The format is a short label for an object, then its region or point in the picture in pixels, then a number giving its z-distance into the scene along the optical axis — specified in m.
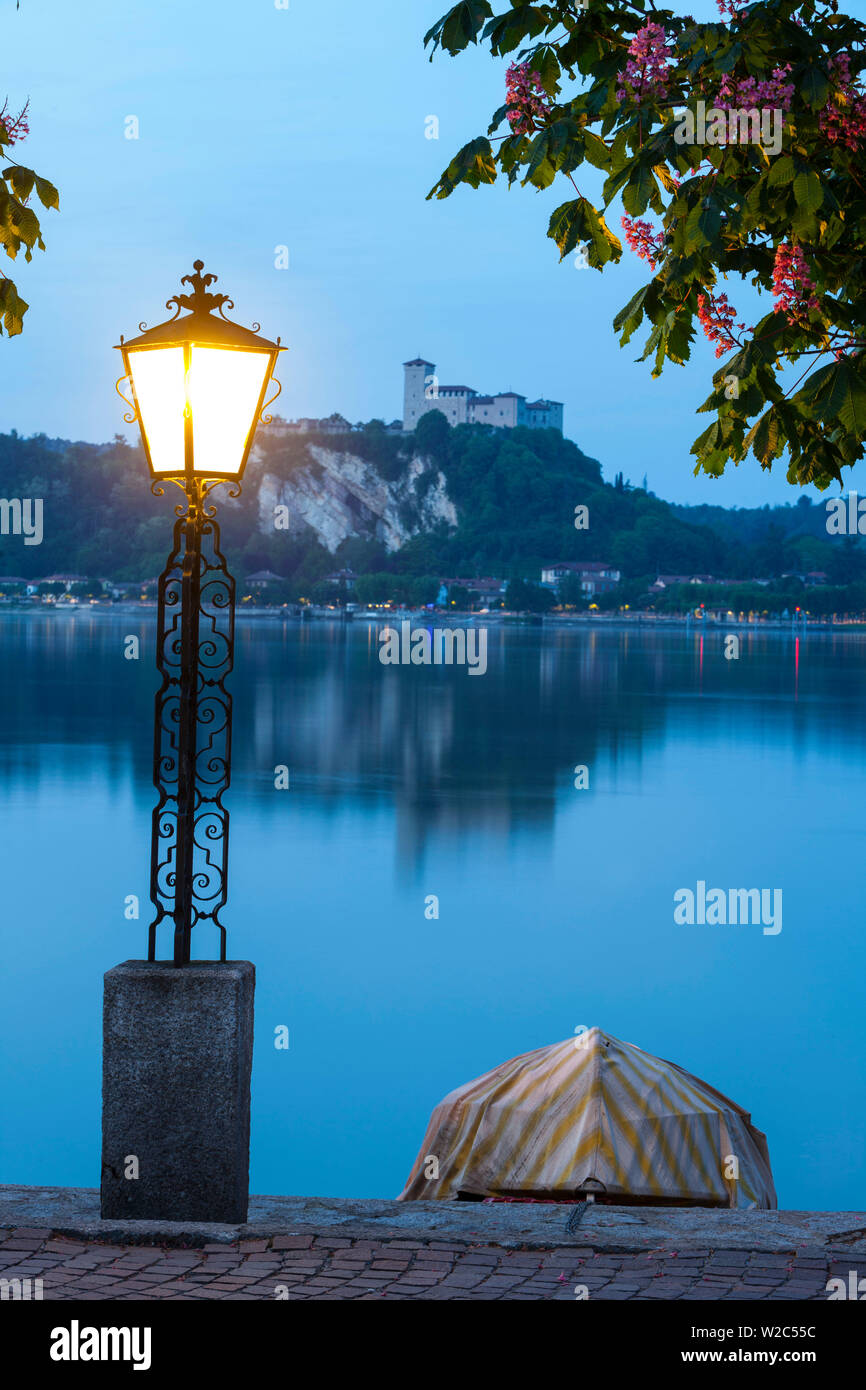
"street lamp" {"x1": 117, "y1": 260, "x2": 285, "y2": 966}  5.84
